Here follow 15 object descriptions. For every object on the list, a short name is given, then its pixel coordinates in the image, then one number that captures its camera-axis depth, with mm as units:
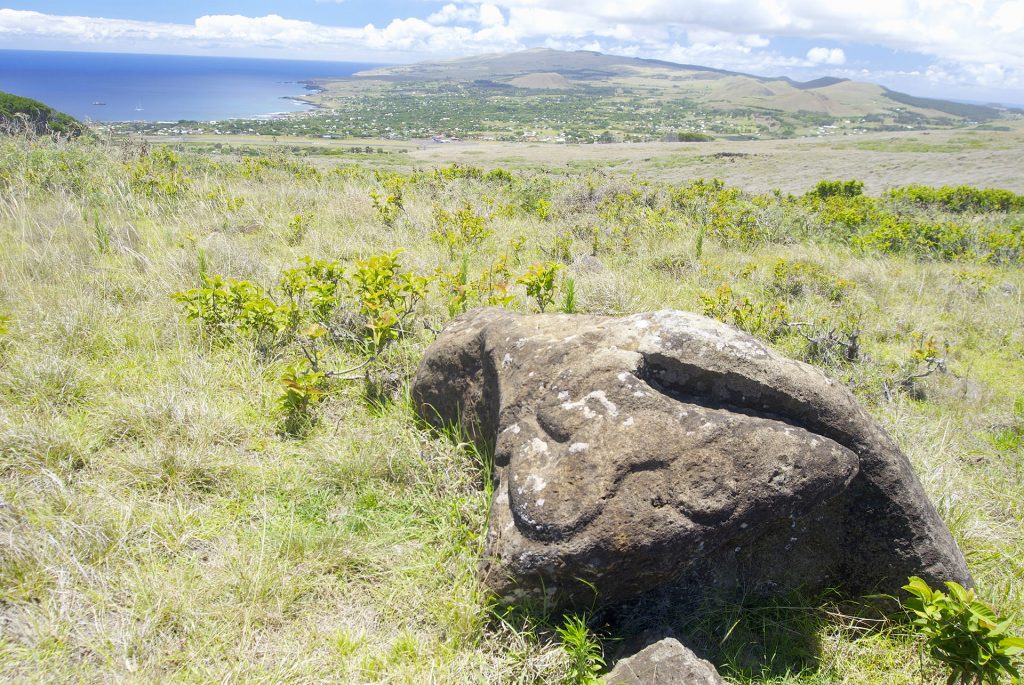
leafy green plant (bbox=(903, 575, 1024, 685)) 1679
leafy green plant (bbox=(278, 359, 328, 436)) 3383
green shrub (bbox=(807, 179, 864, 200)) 15657
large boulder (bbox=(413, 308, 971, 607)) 2066
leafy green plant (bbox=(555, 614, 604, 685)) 2023
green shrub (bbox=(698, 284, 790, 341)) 5285
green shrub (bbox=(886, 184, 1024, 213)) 13414
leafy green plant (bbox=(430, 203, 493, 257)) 7074
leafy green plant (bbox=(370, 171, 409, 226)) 8062
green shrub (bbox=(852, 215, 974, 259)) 9031
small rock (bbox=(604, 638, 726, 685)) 1867
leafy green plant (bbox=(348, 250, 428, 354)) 3971
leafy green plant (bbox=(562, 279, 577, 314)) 4332
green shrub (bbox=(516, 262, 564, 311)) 4289
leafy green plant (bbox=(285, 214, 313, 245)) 7148
